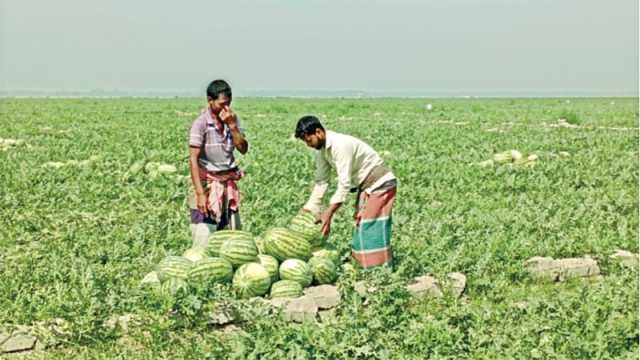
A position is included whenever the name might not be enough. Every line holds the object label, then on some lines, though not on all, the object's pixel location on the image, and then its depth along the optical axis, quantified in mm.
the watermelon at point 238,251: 6141
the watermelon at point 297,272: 6152
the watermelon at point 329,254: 6527
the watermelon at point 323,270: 6348
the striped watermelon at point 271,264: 6184
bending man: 6551
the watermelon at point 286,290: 5969
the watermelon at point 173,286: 5554
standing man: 6277
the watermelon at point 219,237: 6281
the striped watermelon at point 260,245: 6512
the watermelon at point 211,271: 5883
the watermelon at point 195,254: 6289
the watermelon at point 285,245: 6367
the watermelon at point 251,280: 5930
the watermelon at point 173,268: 5957
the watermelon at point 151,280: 5923
